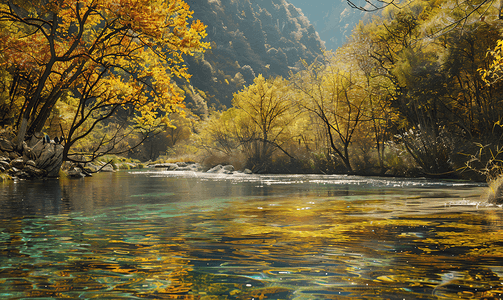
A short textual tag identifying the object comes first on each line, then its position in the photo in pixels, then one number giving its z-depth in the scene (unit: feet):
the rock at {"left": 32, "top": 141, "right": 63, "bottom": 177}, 61.72
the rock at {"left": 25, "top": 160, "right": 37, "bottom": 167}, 61.52
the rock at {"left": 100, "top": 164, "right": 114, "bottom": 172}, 122.19
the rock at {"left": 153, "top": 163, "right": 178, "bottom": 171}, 142.34
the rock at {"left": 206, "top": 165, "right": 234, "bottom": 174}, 109.12
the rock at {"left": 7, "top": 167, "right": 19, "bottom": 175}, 59.04
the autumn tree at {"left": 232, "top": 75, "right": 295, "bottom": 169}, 109.09
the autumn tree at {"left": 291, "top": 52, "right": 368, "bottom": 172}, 91.09
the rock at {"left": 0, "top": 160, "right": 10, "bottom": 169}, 58.70
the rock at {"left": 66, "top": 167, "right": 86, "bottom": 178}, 76.23
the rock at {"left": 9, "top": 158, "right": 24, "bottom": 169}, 60.03
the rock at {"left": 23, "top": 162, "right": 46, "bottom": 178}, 61.00
